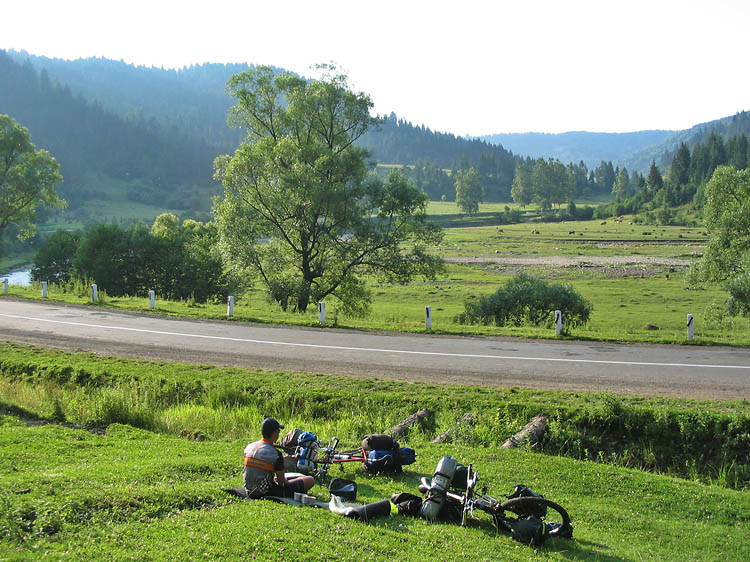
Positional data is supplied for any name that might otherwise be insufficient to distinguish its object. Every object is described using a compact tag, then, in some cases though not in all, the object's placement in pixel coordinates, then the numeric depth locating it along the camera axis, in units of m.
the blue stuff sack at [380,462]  9.56
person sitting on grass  8.21
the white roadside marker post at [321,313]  26.02
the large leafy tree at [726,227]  35.81
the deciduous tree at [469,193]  194.62
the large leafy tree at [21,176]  54.59
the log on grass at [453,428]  12.38
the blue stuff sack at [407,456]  9.52
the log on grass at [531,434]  12.30
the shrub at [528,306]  31.70
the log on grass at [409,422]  12.86
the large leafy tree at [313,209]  34.47
